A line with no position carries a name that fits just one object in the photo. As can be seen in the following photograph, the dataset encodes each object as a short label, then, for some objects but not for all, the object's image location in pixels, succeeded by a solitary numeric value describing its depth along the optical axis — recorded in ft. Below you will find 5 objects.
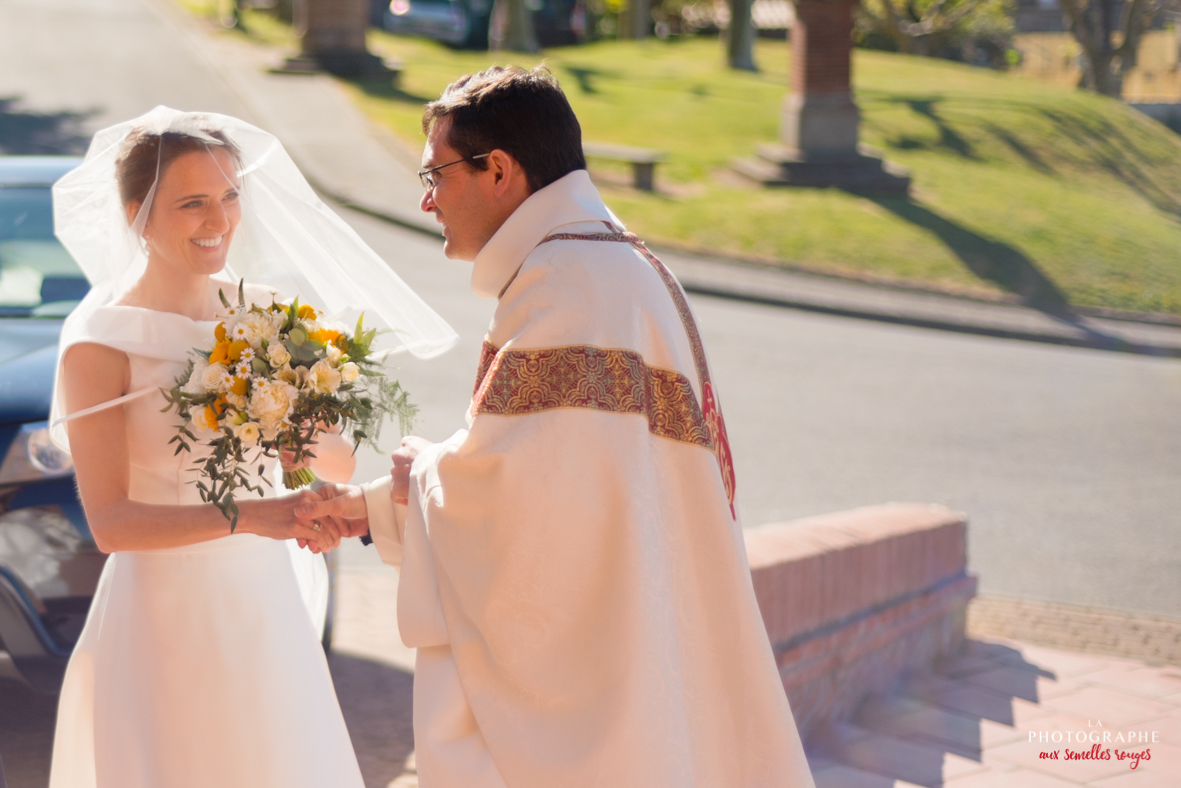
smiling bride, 9.34
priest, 8.17
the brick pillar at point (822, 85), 61.93
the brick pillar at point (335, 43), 84.17
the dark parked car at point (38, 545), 13.55
